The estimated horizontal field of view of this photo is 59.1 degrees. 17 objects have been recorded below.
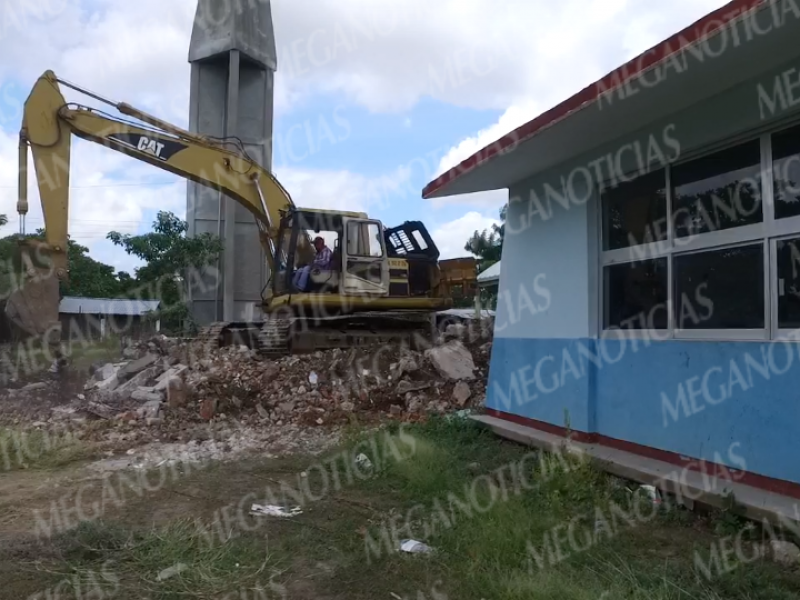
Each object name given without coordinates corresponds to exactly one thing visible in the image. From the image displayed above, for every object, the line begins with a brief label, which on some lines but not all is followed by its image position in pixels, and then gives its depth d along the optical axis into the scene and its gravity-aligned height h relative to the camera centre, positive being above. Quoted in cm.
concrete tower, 2159 +645
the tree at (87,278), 4619 +297
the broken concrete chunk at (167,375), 1061 -86
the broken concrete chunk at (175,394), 951 -99
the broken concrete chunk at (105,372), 1259 -92
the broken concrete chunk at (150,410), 916 -117
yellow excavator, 1083 +140
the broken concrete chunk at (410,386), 1003 -93
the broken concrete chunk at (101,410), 951 -122
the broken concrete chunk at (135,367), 1204 -79
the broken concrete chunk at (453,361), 1029 -60
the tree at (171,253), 2042 +197
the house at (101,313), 3647 +55
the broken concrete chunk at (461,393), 953 -99
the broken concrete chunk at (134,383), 1073 -100
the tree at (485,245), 3425 +376
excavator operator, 1236 +101
